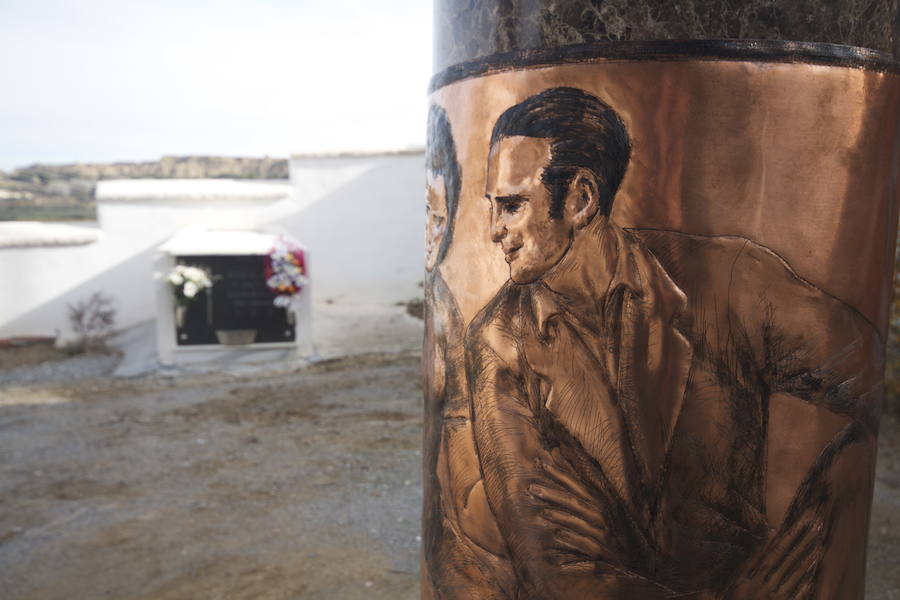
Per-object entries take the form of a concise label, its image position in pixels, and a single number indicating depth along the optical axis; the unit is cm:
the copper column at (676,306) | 119
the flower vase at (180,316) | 824
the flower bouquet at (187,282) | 794
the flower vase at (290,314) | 847
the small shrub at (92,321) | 977
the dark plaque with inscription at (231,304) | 830
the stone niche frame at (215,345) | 818
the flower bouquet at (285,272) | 816
